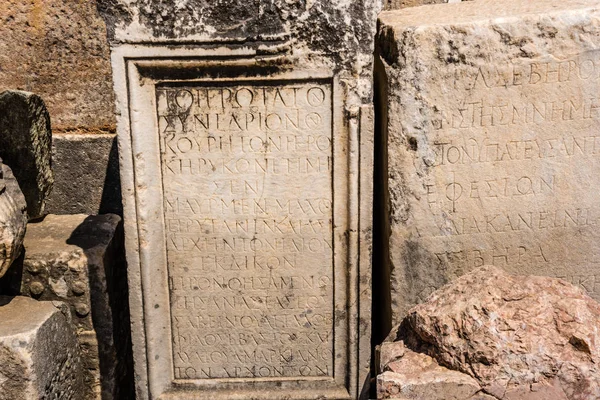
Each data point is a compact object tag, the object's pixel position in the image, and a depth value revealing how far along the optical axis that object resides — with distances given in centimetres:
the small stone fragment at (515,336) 244
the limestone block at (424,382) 248
